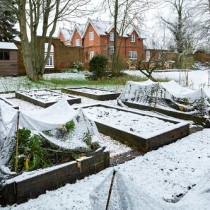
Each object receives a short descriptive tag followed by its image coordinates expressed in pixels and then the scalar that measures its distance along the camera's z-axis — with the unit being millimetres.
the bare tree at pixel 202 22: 24219
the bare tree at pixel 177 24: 38219
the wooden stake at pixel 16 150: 3701
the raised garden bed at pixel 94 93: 11766
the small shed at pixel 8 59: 23297
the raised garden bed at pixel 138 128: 5598
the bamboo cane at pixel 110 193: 1953
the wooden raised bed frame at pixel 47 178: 3398
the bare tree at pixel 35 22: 17766
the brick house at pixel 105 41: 35125
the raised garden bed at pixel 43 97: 10273
